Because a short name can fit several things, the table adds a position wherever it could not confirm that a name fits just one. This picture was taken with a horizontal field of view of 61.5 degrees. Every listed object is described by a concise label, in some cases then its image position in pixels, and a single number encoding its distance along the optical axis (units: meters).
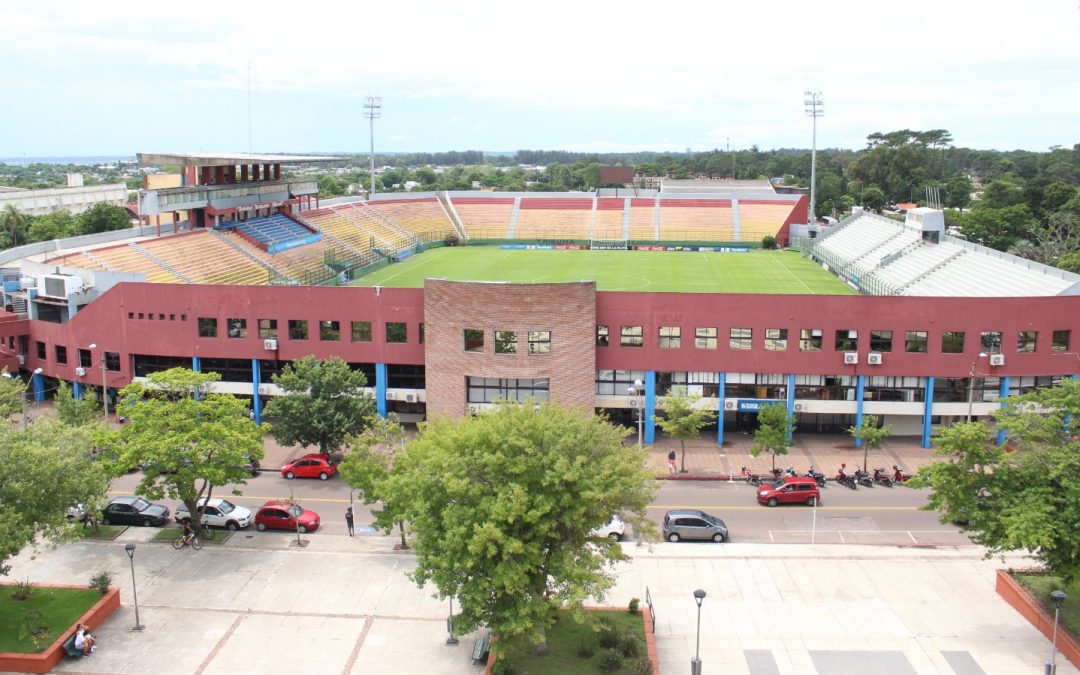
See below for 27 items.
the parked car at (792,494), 37.75
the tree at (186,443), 30.95
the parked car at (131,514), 35.44
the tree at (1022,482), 24.23
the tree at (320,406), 40.66
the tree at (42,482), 24.67
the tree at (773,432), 40.50
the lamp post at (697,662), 23.02
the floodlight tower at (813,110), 109.19
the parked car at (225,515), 34.94
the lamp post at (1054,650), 22.89
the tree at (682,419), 41.09
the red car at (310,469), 41.28
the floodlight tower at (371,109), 120.44
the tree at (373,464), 30.34
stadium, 43.81
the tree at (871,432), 39.97
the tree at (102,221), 105.94
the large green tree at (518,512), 22.80
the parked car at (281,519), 34.78
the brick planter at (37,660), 24.89
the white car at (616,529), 33.53
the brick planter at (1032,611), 25.31
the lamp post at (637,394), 40.52
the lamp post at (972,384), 41.57
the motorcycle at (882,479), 40.25
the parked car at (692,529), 33.94
